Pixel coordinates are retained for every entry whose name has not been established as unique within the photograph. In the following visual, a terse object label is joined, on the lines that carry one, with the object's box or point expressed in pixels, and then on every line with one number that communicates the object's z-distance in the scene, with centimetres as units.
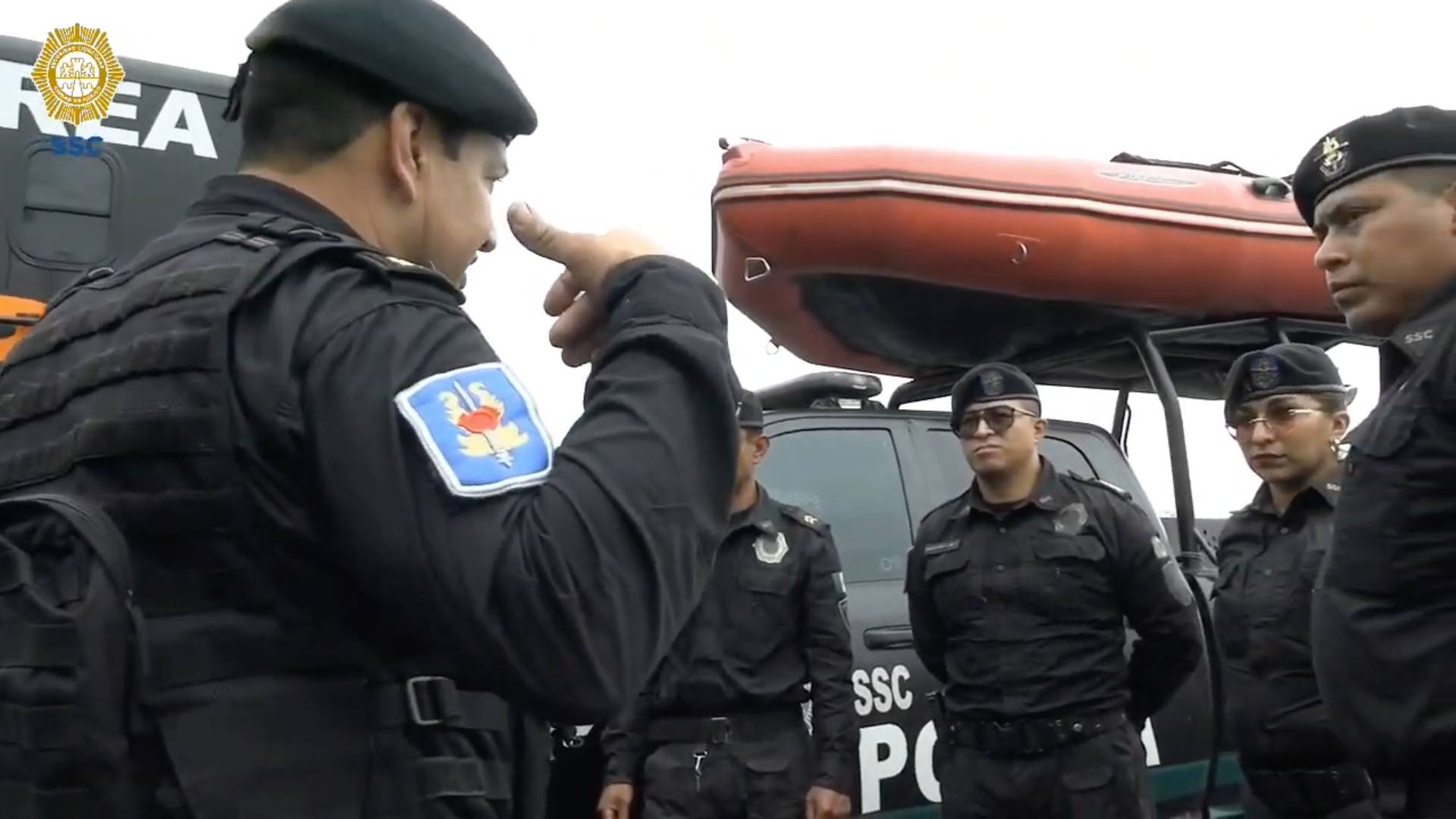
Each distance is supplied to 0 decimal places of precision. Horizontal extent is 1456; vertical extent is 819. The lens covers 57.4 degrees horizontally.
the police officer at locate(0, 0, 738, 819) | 104
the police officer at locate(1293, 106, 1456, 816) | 199
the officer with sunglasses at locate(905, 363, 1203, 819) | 352
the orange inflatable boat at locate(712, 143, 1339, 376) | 448
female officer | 327
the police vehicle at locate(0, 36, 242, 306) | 322
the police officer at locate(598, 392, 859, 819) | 358
